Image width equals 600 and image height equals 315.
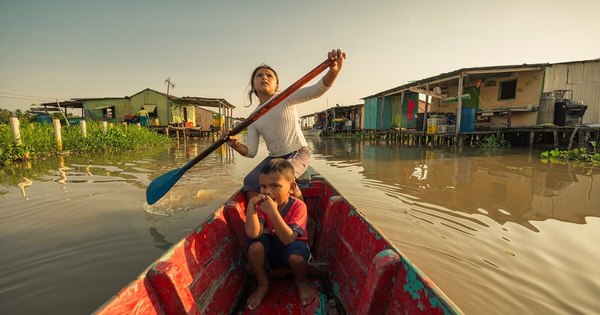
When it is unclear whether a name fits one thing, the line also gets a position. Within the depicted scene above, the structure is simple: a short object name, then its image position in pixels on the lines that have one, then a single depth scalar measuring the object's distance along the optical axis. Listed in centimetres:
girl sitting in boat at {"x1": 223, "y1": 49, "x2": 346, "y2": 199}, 277
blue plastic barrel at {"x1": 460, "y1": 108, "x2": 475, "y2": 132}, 1266
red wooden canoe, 120
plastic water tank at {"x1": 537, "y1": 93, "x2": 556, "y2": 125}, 1248
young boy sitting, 183
